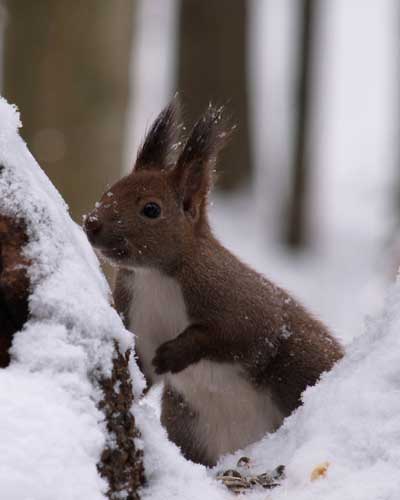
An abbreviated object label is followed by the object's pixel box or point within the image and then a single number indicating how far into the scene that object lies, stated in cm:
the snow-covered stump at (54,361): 306
